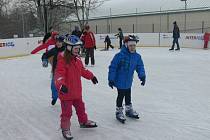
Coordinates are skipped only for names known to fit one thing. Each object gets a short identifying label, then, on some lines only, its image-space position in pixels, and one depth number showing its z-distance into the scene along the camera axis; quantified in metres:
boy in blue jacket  5.44
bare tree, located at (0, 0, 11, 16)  40.02
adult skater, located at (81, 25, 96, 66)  13.02
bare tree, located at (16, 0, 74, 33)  31.09
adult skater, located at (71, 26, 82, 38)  14.66
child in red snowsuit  4.88
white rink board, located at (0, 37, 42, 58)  17.84
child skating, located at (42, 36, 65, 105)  6.26
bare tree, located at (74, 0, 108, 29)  32.02
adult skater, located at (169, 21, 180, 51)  19.11
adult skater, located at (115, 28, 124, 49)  21.24
